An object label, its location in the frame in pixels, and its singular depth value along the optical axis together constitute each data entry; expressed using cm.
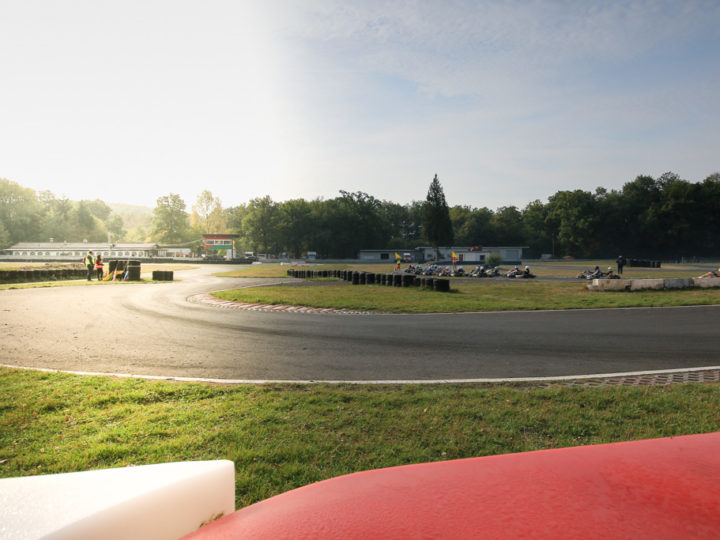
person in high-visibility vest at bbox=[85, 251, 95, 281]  2742
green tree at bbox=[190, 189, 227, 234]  14325
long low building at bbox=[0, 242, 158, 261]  8238
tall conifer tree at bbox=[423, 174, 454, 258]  8488
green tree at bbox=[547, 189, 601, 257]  8969
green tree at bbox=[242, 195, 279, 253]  9669
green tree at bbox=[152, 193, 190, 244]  12792
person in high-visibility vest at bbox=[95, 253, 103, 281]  2766
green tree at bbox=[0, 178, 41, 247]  8500
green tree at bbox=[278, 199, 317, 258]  9356
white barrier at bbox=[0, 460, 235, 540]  92
